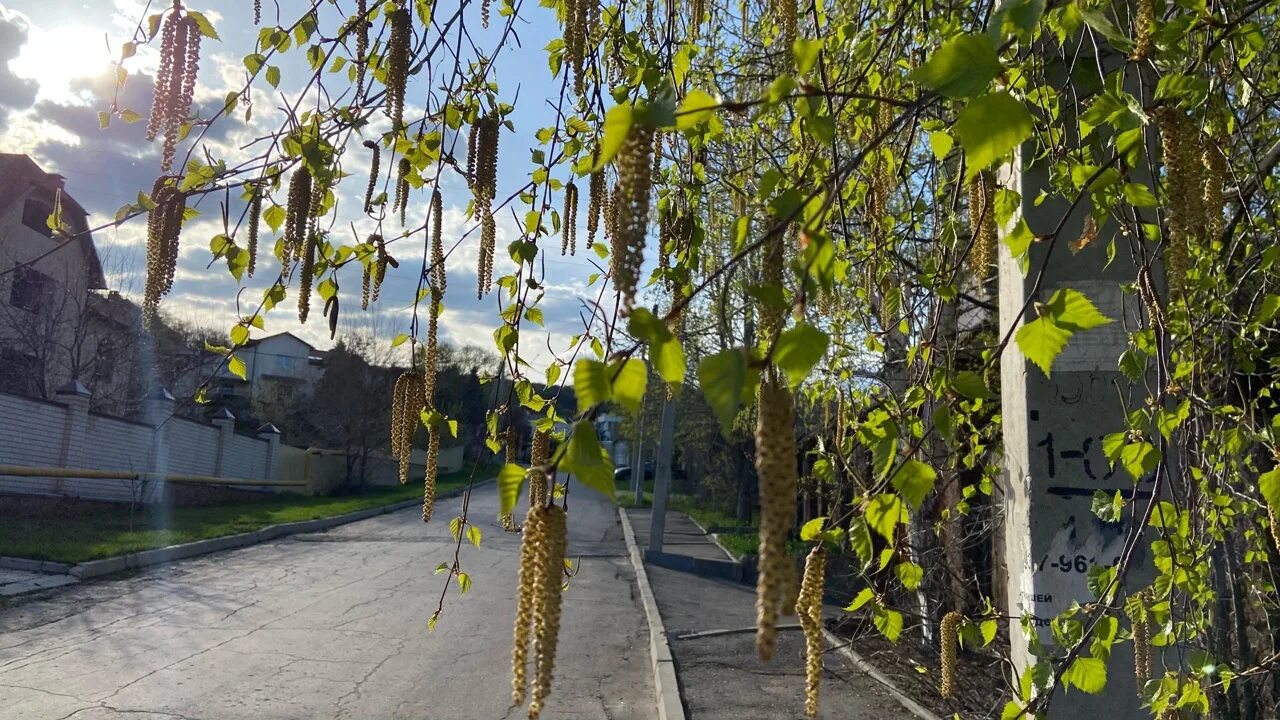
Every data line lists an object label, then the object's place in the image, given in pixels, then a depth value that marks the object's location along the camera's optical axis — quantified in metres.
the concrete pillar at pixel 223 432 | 22.11
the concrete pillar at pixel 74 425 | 15.09
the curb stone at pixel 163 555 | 9.72
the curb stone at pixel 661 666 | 5.84
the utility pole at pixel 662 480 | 14.50
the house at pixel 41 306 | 17.72
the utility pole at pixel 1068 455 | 2.51
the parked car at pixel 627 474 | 58.22
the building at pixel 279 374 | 33.50
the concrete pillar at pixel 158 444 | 16.63
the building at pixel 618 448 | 51.44
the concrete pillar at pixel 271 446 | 25.41
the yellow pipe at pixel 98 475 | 13.13
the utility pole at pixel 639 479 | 28.74
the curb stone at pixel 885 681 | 5.77
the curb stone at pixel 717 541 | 15.82
